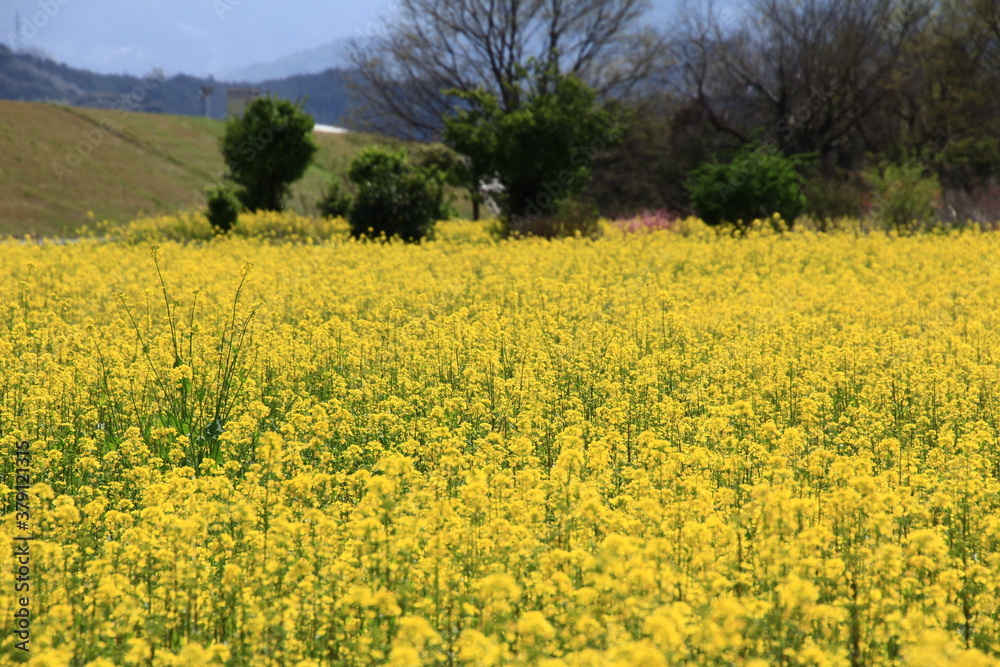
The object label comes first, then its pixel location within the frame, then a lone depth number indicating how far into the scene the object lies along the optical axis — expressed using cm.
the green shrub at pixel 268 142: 2314
